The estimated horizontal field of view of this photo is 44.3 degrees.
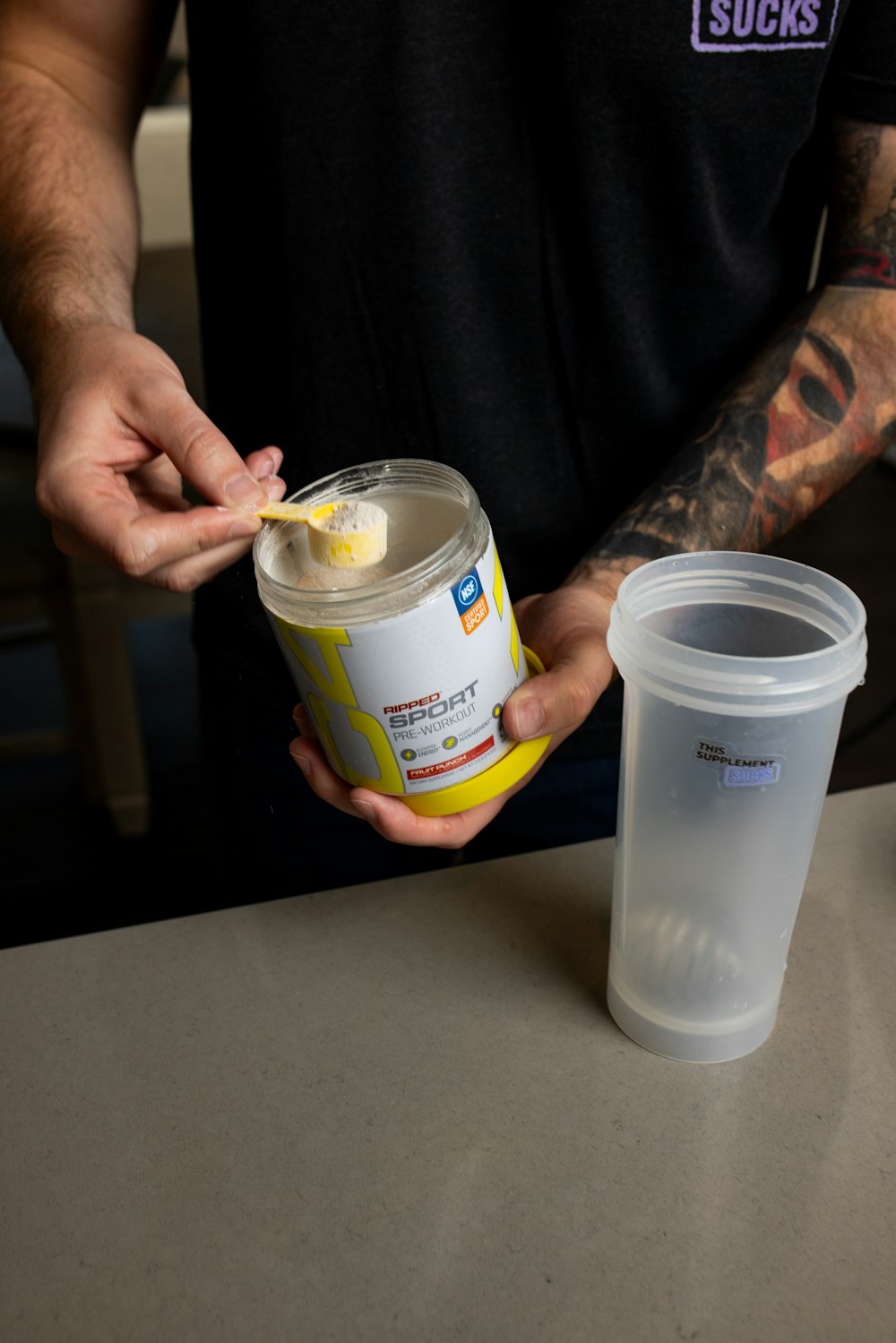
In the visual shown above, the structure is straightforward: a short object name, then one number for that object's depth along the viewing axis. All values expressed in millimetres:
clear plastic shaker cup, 476
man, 731
